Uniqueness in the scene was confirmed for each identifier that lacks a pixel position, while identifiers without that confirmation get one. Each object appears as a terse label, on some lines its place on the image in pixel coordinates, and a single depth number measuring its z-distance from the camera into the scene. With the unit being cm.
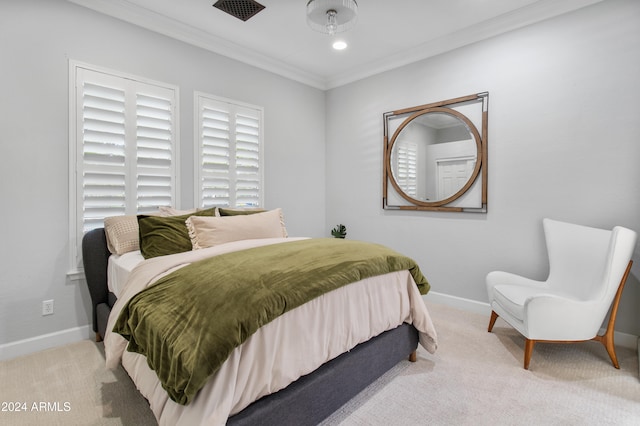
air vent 266
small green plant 424
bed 127
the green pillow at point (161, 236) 238
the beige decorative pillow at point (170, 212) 279
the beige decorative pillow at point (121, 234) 251
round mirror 326
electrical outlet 247
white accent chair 210
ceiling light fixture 247
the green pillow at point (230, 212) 300
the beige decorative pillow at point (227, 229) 249
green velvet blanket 120
